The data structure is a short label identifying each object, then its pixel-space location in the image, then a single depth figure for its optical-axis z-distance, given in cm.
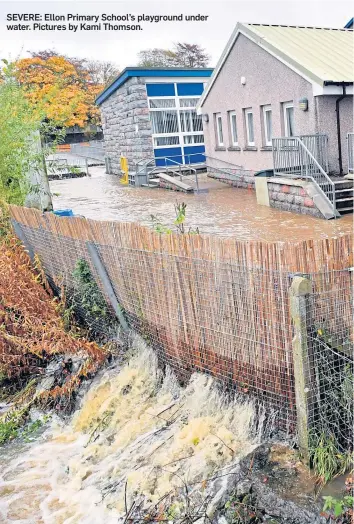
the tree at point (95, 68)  5047
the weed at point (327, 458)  396
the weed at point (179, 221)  579
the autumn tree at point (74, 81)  3791
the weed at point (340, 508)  353
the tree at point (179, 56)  5147
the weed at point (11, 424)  621
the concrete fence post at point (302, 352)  404
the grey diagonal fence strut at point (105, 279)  663
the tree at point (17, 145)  1029
